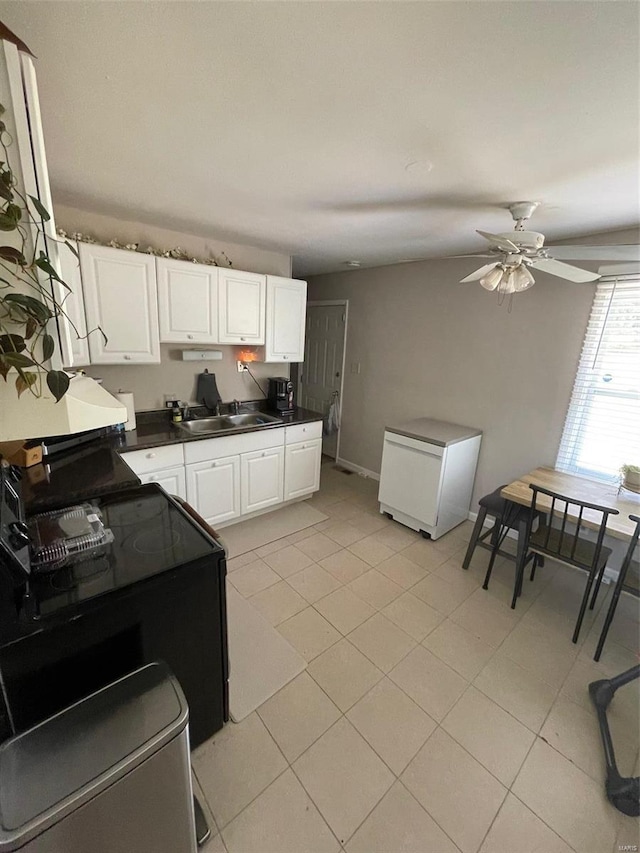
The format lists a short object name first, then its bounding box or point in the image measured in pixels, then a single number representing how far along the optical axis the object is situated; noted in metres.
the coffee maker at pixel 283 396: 3.34
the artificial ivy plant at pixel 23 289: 0.73
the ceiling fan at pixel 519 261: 1.62
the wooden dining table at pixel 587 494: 1.92
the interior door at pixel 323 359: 4.41
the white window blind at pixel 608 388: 2.31
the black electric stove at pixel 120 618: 0.97
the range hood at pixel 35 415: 0.89
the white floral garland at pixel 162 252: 2.25
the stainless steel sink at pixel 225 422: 3.04
